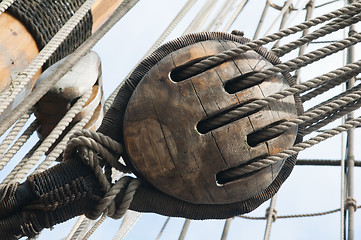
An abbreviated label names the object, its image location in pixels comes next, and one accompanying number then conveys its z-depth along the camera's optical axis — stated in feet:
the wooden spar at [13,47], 15.10
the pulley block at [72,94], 16.40
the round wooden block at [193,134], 10.30
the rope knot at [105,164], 10.52
